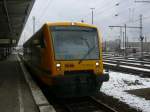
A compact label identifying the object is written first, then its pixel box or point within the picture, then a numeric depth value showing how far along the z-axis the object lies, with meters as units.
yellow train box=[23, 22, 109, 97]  5.54
